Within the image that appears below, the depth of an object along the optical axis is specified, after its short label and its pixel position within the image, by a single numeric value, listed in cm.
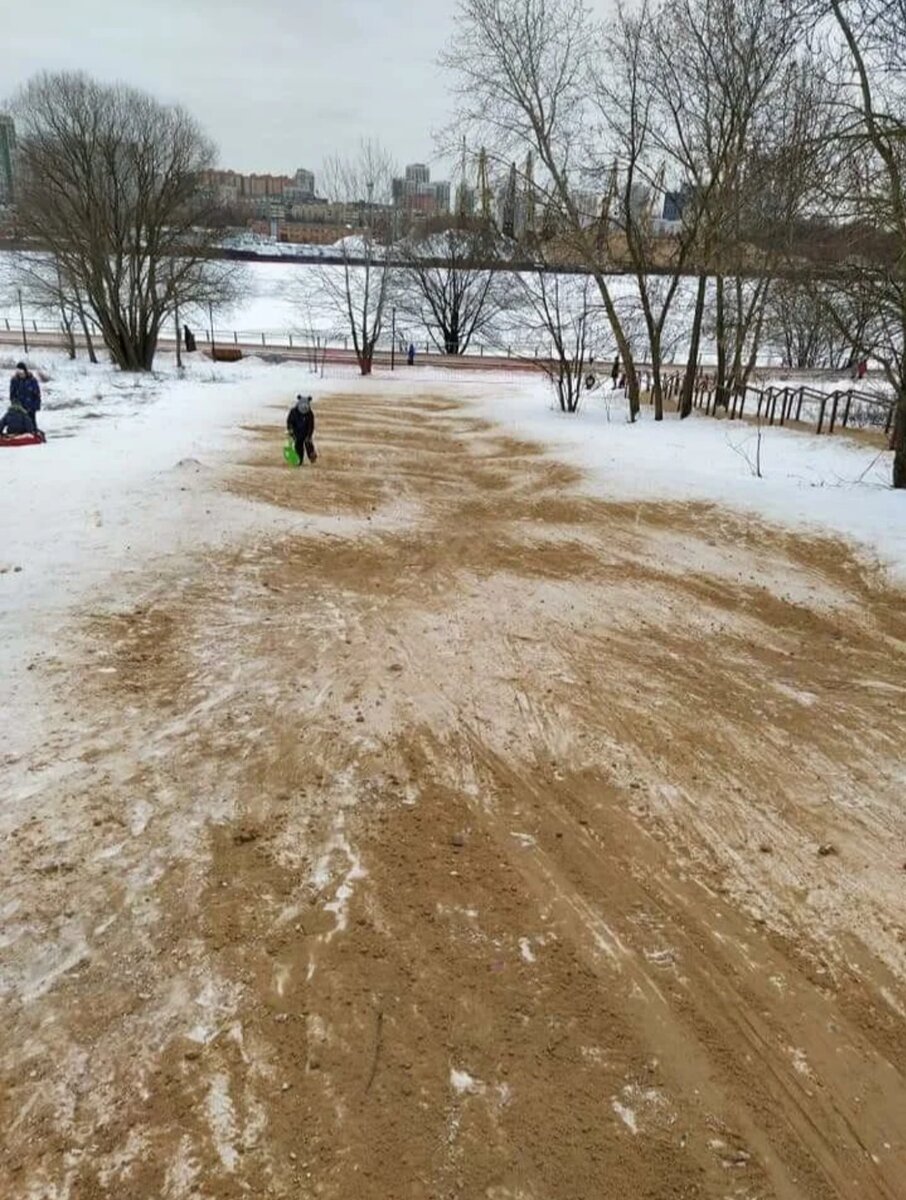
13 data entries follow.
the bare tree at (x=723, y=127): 1678
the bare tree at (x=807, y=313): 1109
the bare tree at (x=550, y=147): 1873
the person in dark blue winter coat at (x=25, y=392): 1430
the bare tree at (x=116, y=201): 2833
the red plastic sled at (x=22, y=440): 1354
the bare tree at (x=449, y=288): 5009
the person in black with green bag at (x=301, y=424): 1251
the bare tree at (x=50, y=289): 3353
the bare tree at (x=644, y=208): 1820
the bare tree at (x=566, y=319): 2236
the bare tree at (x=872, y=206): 922
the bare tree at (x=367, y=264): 3788
